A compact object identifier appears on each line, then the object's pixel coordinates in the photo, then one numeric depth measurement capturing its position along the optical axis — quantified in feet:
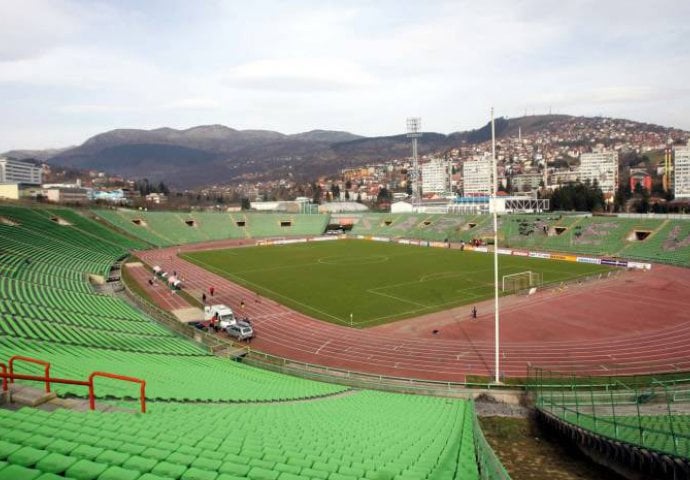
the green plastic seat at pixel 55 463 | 15.99
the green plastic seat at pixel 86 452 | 17.74
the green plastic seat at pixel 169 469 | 16.79
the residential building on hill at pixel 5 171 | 612.70
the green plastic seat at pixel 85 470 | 15.78
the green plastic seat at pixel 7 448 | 16.49
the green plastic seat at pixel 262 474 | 17.80
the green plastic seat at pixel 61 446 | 18.01
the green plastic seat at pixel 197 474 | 16.58
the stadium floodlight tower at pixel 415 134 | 406.48
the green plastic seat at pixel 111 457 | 17.48
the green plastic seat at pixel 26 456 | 16.17
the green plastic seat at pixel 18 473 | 14.69
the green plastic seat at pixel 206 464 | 18.22
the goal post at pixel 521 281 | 130.52
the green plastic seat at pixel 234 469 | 18.02
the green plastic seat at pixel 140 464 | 17.10
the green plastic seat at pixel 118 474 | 15.81
